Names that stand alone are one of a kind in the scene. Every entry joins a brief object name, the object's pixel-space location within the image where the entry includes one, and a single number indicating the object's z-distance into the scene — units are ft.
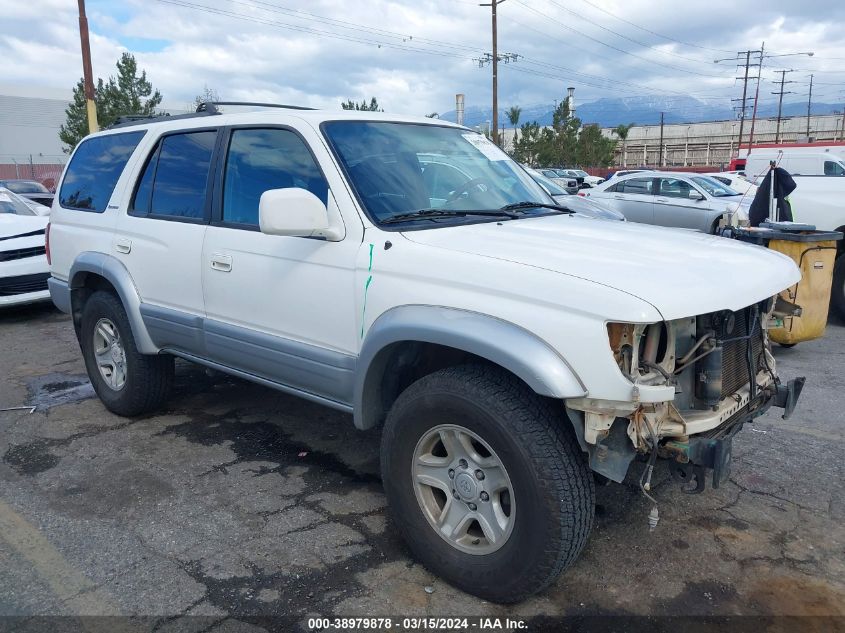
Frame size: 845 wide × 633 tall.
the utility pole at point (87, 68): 57.06
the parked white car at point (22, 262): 27.08
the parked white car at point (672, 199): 45.62
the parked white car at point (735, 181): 62.48
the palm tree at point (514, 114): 141.49
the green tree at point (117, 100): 100.42
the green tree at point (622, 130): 160.39
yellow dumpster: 19.20
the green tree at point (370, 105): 102.27
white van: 59.16
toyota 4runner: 8.16
